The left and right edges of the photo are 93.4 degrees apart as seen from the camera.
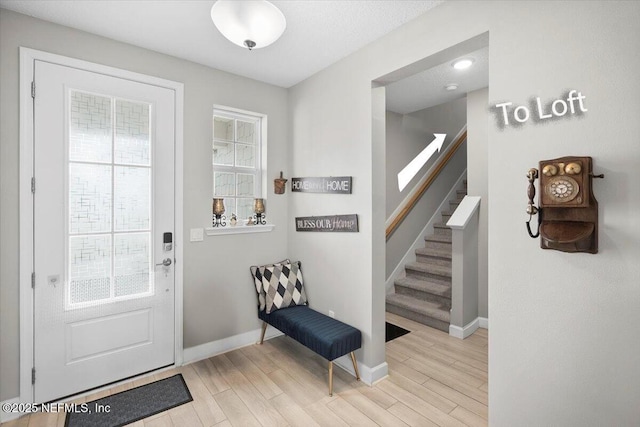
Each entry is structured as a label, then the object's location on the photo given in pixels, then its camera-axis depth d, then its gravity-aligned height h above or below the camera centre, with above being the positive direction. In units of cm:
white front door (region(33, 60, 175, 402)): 207 -11
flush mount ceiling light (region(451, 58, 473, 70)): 257 +131
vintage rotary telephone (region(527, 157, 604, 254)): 127 +3
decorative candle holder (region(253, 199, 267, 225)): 308 +4
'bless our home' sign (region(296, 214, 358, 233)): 250 -9
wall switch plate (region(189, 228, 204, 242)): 265 -18
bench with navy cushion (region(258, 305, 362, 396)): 219 -93
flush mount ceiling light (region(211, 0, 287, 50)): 145 +97
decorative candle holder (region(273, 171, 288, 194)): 315 +30
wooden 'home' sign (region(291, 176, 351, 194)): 254 +27
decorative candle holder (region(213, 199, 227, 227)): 280 +3
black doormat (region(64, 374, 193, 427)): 192 -131
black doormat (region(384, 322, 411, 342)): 313 -128
